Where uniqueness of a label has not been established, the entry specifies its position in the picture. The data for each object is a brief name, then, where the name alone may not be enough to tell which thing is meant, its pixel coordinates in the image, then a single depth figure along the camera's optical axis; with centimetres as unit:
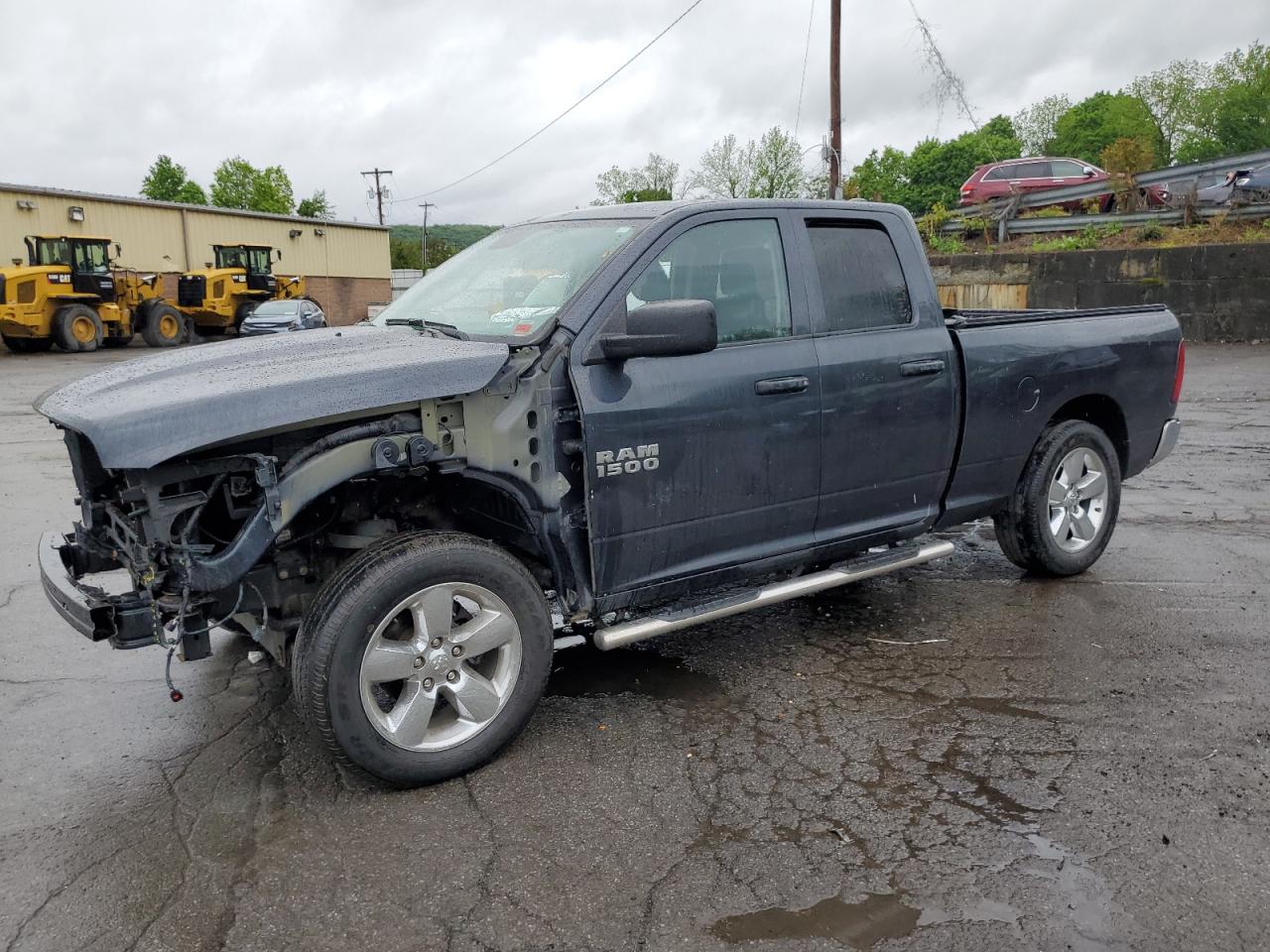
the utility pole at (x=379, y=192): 7600
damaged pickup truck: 311
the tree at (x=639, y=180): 5300
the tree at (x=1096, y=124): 6869
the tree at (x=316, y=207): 7669
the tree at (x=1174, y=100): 6425
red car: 2573
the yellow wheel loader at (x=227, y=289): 2853
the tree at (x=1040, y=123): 8350
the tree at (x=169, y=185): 7994
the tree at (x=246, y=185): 7712
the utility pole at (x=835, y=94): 2200
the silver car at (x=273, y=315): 2508
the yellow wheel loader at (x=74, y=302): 2361
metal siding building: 3114
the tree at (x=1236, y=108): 5962
